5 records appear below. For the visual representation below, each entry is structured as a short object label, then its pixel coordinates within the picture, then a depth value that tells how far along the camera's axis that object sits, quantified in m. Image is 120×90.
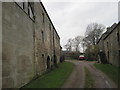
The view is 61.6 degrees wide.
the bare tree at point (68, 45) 46.15
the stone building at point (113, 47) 12.31
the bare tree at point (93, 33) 31.44
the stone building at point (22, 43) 5.12
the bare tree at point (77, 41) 44.02
